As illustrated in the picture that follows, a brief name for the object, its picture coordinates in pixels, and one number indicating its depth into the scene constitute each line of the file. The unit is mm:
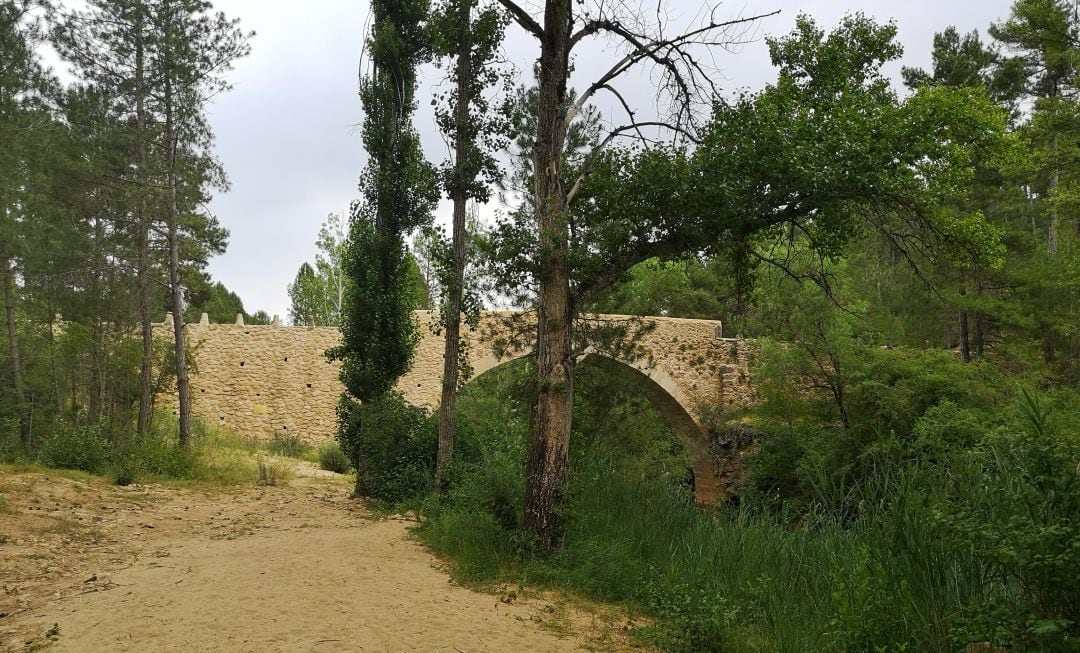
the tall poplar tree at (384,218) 11781
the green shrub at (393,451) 11086
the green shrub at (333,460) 16969
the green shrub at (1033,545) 3389
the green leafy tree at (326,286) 33562
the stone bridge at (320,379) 20094
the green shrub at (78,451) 11469
